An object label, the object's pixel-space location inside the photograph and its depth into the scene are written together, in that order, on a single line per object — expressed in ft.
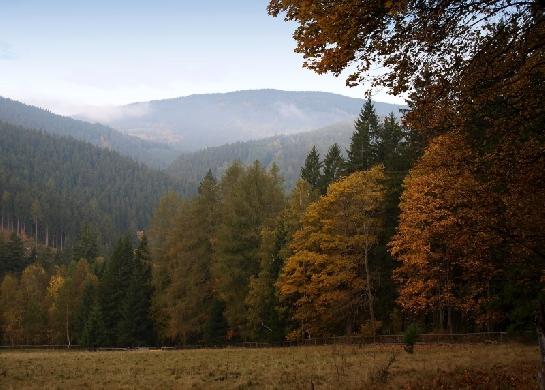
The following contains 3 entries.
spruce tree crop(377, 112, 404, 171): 140.17
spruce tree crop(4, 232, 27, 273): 335.47
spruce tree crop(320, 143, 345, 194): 169.07
